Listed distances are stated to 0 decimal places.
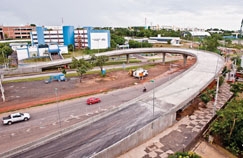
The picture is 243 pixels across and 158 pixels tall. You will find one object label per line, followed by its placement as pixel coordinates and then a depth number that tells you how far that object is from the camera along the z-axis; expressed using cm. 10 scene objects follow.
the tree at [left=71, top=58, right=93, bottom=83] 4728
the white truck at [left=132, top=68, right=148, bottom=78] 5219
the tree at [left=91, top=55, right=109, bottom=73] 5500
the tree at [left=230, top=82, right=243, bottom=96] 2979
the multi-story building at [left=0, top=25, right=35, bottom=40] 13344
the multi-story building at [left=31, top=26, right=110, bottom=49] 9719
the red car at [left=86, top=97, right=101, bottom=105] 3431
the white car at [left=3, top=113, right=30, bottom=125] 2728
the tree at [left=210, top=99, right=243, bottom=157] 2173
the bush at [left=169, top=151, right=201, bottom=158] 1636
